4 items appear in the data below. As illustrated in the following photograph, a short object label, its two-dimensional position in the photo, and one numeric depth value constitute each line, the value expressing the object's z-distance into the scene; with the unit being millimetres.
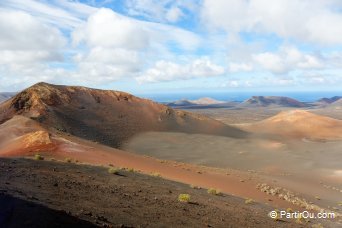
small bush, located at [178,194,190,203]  17059
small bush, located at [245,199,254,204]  21209
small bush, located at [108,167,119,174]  20234
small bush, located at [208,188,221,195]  21625
